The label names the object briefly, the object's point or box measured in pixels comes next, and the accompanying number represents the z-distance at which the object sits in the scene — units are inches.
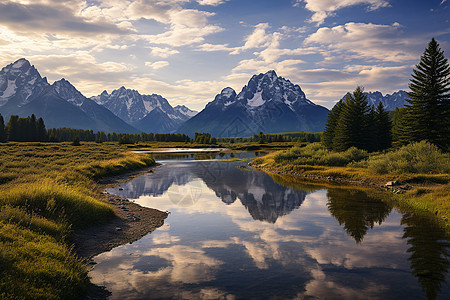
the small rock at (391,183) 1430.2
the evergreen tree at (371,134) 2613.4
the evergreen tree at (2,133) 5260.8
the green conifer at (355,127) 2598.4
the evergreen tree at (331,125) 3301.4
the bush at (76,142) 5334.2
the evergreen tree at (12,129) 5546.3
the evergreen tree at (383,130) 2906.0
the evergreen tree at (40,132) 5962.1
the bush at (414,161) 1520.7
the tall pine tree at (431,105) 2001.7
